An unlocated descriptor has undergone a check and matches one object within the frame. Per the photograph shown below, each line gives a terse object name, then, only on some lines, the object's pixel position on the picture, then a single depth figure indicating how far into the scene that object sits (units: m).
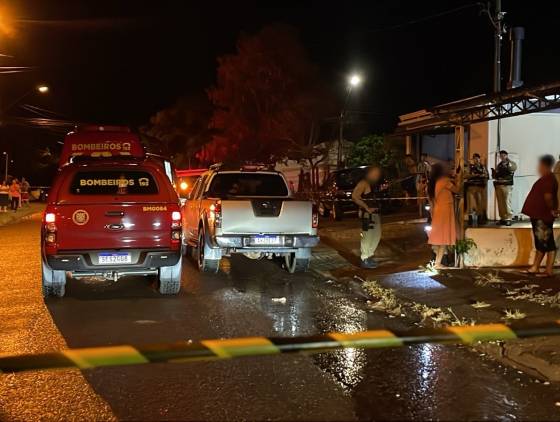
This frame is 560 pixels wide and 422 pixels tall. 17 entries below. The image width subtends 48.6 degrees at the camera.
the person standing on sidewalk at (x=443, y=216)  9.97
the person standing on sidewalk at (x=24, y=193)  35.62
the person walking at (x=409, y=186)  22.73
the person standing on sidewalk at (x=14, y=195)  30.16
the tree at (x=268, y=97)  30.98
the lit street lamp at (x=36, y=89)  29.38
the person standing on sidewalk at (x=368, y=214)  10.80
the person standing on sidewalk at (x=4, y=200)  29.23
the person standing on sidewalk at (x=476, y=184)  15.06
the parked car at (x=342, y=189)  19.53
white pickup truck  10.02
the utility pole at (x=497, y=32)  17.53
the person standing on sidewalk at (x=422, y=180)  16.47
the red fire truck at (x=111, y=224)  8.02
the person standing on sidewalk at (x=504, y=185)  14.10
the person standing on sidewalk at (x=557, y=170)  12.11
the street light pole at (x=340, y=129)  26.64
